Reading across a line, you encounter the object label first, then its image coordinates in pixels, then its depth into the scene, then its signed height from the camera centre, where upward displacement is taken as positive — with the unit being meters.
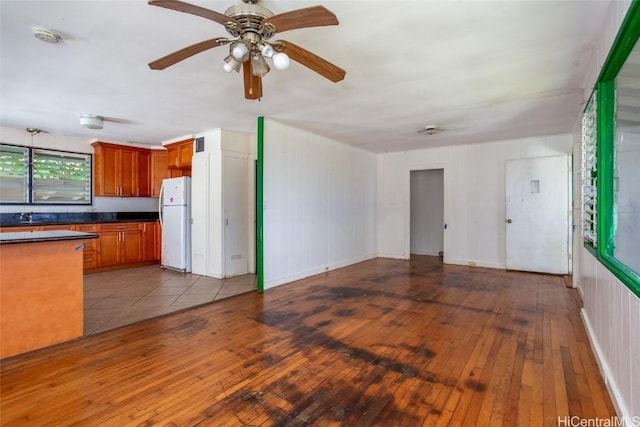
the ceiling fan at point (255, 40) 1.61 +1.02
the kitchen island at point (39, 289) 2.45 -0.64
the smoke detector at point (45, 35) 2.15 +1.27
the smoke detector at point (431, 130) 4.85 +1.33
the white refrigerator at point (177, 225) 5.55 -0.23
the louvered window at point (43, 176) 5.10 +0.65
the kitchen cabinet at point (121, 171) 5.96 +0.84
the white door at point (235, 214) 5.17 -0.03
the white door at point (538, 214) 5.25 -0.05
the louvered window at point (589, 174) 2.36 +0.31
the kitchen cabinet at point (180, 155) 5.69 +1.09
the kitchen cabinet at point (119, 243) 5.49 -0.59
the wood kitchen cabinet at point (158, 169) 6.55 +0.92
